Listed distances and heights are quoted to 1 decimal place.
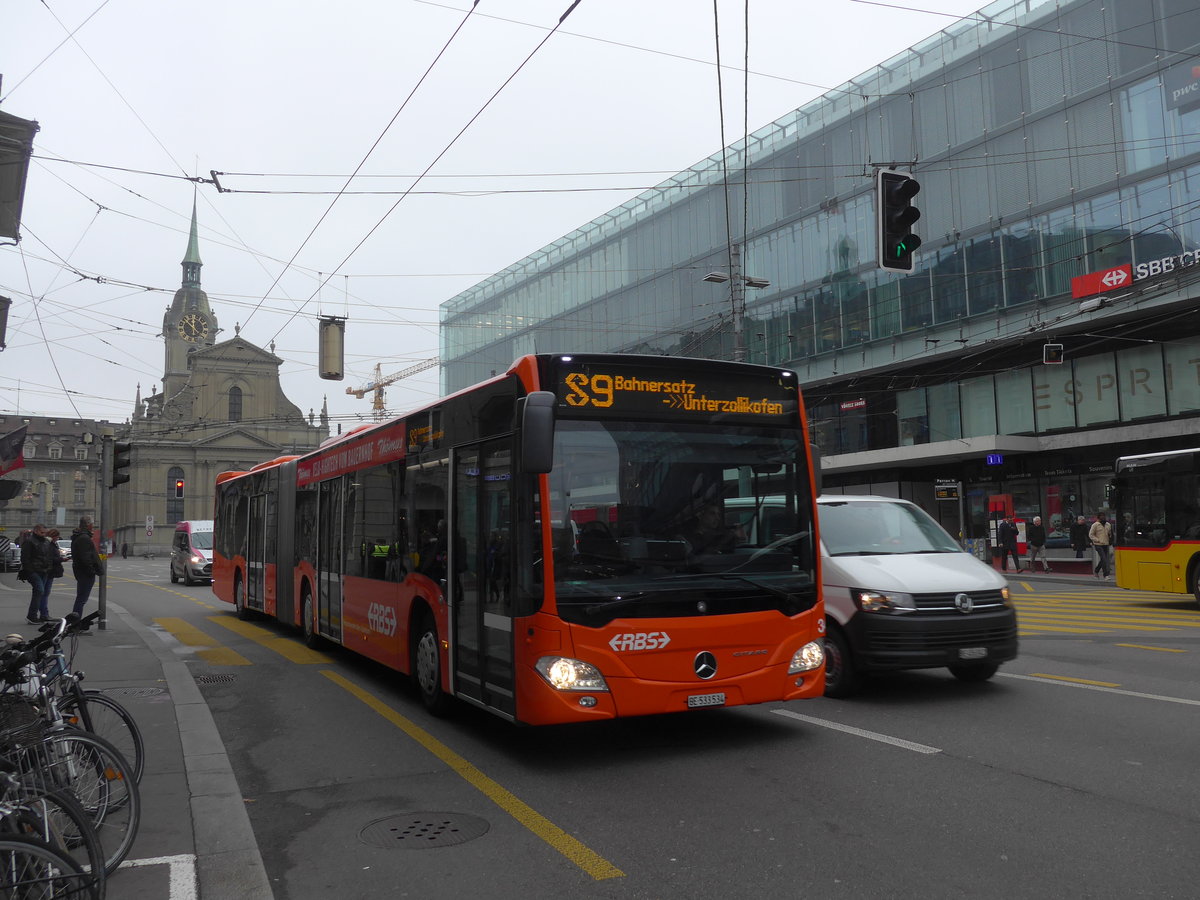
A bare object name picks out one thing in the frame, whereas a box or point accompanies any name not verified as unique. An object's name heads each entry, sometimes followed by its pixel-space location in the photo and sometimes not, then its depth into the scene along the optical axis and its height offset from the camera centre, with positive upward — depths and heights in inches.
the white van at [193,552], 1318.9 -10.8
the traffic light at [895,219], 447.2 +139.5
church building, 3484.3 +385.7
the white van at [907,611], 321.1 -28.7
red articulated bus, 247.0 -3.3
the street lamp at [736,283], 762.8 +199.2
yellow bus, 673.6 -2.9
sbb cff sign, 1137.4 +279.7
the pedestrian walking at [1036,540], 1173.1 -22.6
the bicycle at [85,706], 199.2 -33.5
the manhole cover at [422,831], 195.6 -60.3
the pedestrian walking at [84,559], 649.0 -7.7
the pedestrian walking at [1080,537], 1190.9 -21.0
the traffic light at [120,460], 670.5 +59.2
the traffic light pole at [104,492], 613.0 +36.8
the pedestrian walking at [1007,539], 1187.9 -20.8
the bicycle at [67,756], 166.7 -36.0
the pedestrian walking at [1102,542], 999.6 -23.4
